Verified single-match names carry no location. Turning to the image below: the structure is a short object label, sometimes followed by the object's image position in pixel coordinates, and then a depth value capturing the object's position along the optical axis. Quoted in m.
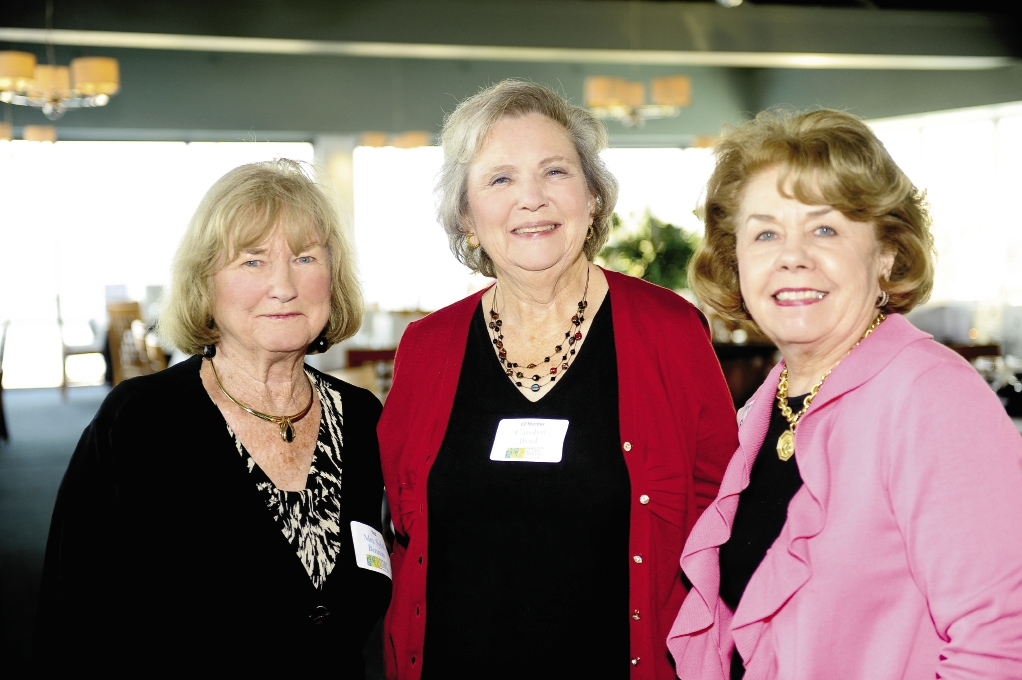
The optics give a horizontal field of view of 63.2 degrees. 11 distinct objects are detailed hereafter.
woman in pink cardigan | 1.15
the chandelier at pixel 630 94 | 9.41
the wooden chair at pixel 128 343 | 9.50
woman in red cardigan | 1.74
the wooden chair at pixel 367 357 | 6.31
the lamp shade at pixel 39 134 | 10.71
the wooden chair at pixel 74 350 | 11.03
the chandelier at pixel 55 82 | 7.76
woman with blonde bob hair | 1.63
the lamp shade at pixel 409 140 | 10.90
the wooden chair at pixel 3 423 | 8.34
